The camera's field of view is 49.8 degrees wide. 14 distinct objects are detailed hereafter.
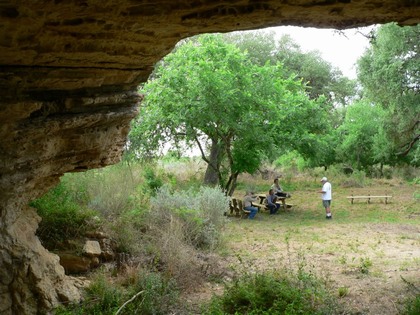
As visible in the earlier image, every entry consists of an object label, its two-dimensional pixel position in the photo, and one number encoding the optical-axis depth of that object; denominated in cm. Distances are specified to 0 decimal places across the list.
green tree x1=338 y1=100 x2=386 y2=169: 2792
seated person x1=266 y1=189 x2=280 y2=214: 1758
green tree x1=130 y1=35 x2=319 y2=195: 1590
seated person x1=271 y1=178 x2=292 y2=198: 1849
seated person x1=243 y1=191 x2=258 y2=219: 1635
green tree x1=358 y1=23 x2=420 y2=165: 1598
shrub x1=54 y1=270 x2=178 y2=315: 628
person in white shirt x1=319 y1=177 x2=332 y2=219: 1659
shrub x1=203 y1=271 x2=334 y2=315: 615
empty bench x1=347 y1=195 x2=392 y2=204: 1977
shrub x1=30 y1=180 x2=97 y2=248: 783
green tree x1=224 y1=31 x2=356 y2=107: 3334
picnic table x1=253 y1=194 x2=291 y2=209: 1815
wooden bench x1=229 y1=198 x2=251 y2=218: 1658
